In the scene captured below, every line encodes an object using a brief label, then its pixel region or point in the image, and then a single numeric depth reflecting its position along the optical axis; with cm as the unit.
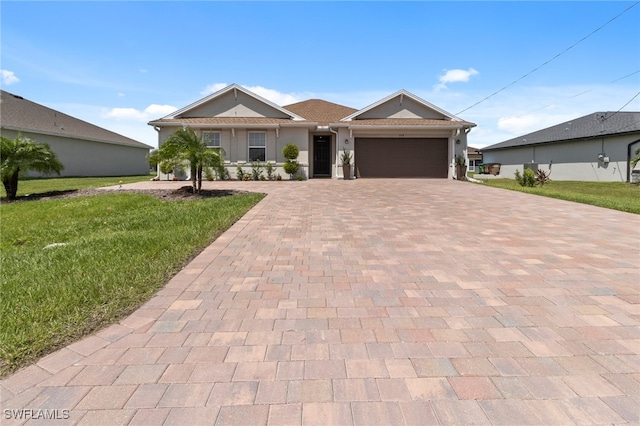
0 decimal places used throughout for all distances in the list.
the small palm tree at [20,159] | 1131
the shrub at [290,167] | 1936
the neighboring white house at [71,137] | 2388
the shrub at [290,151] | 1930
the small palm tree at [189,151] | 1132
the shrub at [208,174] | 1825
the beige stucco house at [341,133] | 1967
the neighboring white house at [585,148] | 2298
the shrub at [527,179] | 1577
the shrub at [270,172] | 1952
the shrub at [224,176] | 1830
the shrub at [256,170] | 1948
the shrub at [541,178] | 1795
